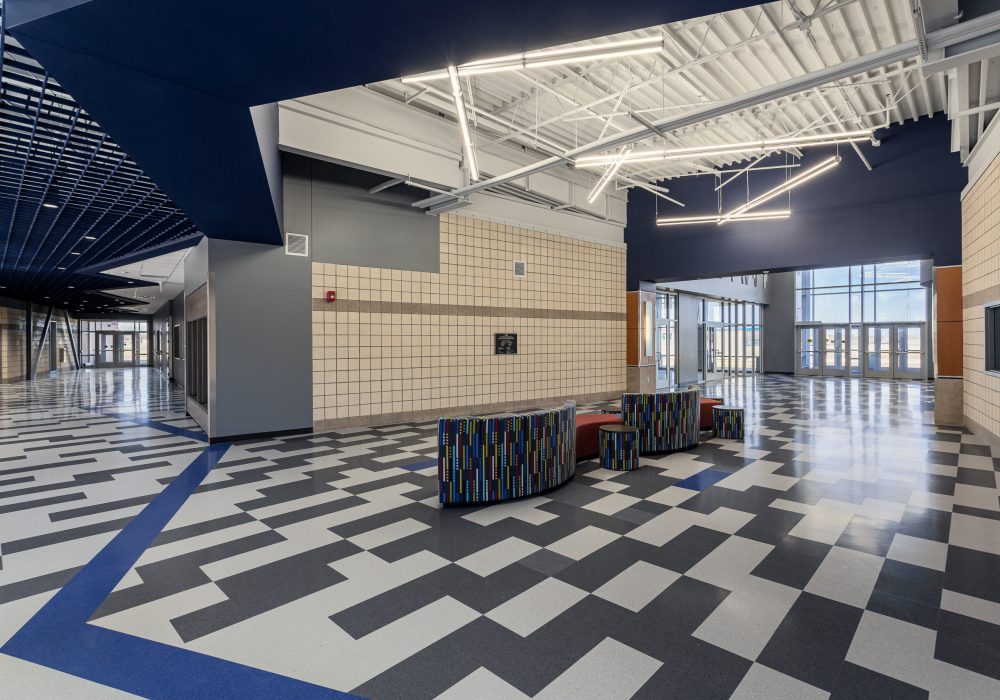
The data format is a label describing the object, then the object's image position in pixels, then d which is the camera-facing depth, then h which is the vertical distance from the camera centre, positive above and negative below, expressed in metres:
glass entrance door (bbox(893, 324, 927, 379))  18.08 -0.19
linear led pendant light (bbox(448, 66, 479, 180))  4.27 +2.28
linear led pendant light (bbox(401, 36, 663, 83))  4.09 +2.52
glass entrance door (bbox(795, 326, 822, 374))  20.38 -0.07
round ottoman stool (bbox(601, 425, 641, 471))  5.41 -1.12
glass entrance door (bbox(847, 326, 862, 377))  19.34 -0.19
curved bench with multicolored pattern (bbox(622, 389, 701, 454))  6.03 -0.86
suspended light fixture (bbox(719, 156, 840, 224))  7.82 +2.85
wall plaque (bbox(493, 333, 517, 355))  10.12 +0.12
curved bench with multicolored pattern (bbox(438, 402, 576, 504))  4.18 -0.94
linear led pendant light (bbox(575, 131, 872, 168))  6.12 +2.56
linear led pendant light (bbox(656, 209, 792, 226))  9.38 +2.69
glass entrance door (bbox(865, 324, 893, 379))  18.66 -0.11
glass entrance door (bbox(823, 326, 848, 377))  19.72 -0.11
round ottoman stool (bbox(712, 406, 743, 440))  6.98 -1.07
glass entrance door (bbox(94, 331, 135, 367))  31.45 +0.13
